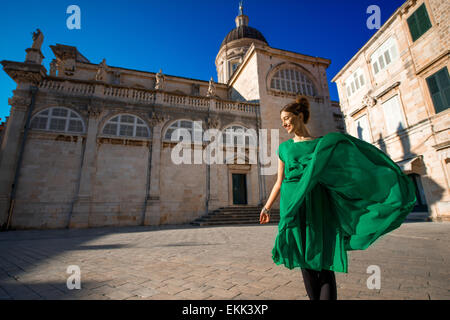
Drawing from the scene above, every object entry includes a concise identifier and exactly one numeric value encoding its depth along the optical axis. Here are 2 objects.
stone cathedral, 12.08
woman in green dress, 1.64
